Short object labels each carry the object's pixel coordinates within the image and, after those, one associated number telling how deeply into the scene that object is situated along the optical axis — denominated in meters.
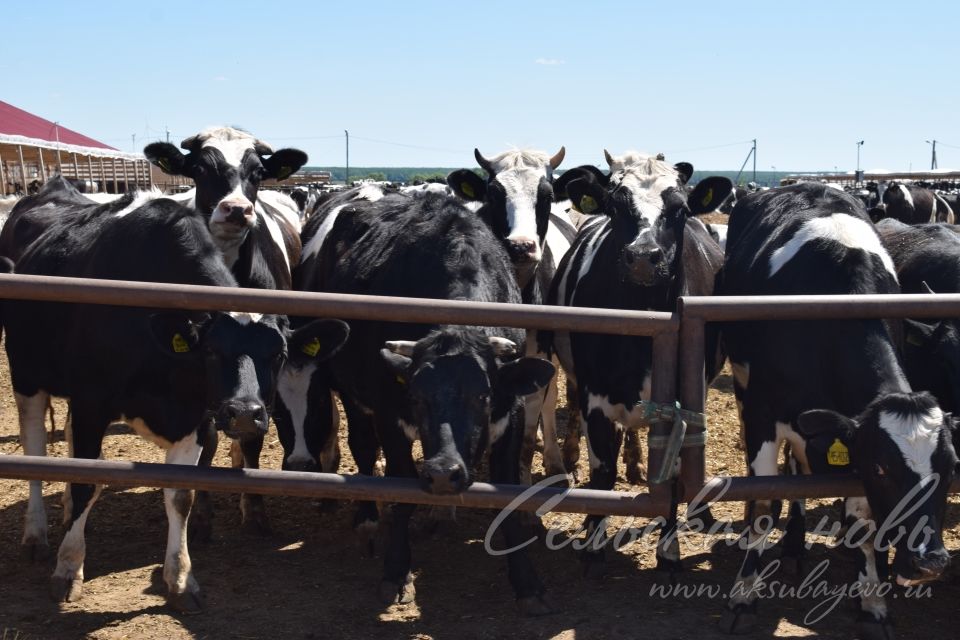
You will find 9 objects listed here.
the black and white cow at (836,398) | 3.96
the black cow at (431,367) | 4.20
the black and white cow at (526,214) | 6.06
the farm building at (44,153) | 25.95
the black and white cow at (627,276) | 5.27
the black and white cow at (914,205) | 22.19
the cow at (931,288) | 5.02
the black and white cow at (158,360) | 4.45
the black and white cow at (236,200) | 5.71
